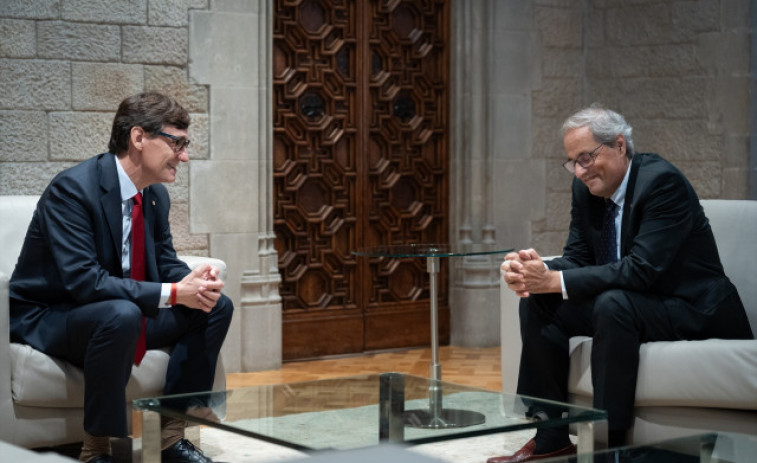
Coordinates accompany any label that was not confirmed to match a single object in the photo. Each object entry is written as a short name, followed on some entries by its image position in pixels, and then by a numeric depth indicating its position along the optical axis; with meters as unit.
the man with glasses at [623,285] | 3.77
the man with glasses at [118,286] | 3.66
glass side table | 3.14
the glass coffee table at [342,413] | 3.01
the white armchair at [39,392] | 3.71
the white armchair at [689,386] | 3.60
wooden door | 6.30
